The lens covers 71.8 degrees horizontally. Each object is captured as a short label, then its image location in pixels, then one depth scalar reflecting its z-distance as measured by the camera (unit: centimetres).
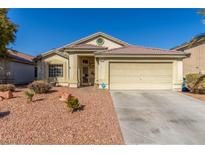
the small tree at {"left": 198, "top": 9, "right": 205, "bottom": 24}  1008
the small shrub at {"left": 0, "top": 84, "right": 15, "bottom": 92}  943
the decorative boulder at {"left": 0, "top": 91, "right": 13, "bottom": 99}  815
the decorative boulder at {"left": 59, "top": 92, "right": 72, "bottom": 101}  775
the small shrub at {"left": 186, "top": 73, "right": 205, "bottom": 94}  1091
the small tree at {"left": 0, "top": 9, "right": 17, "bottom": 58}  1166
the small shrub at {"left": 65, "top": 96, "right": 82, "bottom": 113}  597
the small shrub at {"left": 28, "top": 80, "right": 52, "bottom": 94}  934
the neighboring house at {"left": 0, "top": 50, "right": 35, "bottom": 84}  1609
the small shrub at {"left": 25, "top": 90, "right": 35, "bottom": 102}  731
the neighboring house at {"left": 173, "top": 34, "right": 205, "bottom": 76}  1659
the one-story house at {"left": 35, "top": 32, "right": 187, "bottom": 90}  1174
